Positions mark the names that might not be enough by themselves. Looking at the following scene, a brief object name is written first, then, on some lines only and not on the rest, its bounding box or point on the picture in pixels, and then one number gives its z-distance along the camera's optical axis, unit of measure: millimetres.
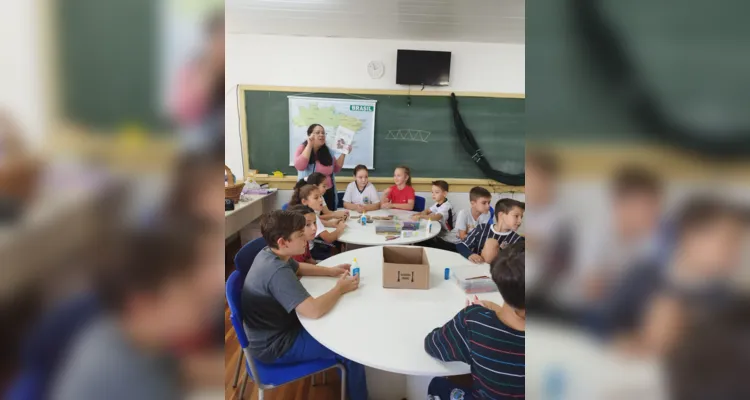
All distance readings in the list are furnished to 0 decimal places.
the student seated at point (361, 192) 3396
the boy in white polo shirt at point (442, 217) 2703
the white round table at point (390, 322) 968
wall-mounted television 3641
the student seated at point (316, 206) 2557
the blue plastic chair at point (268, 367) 1224
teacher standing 3213
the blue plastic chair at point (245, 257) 1563
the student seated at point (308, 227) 1963
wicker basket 2888
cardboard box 1439
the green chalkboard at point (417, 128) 3732
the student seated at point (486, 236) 1778
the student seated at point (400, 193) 3453
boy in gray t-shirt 1246
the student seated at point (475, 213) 2653
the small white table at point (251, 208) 3039
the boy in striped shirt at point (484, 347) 726
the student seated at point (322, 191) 2832
